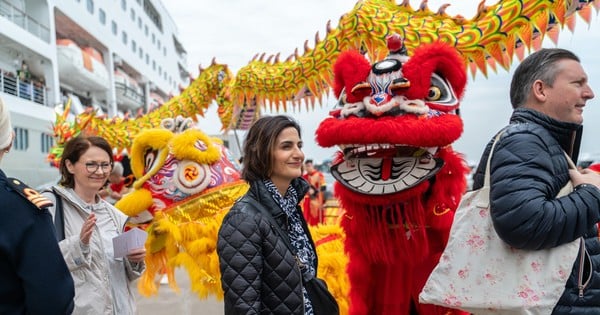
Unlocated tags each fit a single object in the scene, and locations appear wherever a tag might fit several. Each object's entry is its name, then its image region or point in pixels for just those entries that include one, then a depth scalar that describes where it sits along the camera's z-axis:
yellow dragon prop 3.51
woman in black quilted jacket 1.70
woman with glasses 2.16
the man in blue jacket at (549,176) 1.41
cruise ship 14.33
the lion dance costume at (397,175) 2.37
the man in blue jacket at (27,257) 1.32
